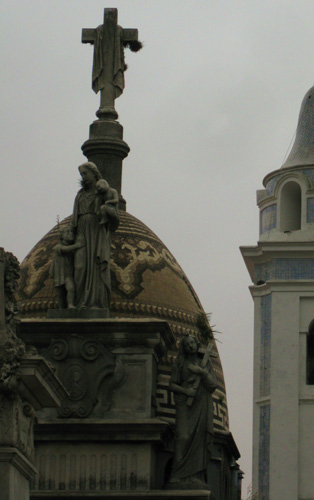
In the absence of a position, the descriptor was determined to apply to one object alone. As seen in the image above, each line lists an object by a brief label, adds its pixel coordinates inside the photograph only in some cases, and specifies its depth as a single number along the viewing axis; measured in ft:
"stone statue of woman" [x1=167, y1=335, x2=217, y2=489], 93.91
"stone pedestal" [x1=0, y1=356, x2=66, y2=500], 73.41
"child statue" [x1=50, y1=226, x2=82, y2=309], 97.19
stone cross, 108.68
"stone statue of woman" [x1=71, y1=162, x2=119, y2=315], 97.14
